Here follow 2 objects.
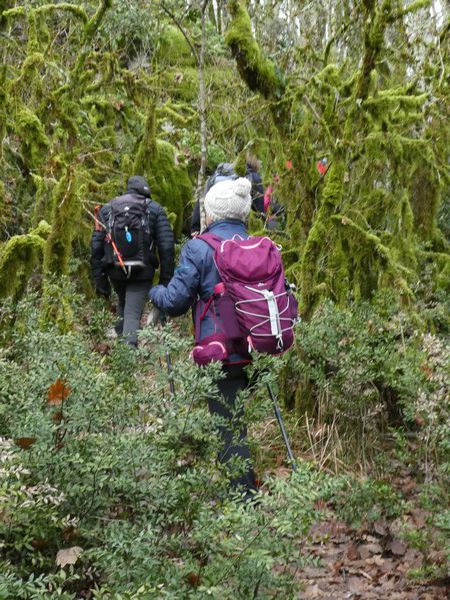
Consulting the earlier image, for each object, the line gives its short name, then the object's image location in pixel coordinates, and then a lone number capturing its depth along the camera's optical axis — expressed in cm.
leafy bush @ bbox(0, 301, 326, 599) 310
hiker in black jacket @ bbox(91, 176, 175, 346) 816
